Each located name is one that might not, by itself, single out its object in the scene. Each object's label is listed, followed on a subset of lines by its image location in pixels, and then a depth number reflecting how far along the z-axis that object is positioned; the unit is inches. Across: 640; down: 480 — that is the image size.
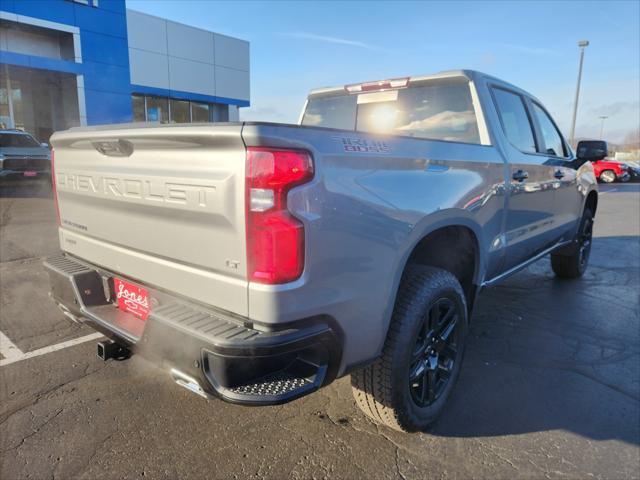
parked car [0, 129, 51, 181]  469.1
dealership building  669.9
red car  881.5
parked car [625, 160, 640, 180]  896.3
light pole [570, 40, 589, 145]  920.3
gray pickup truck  68.4
